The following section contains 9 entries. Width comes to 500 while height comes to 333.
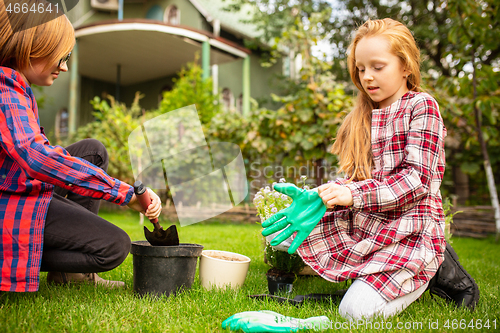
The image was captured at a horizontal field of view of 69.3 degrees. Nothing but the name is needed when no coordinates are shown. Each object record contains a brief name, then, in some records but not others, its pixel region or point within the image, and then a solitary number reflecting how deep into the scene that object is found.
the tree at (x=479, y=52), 3.82
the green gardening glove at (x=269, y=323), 1.30
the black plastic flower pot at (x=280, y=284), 1.86
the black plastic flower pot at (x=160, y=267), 1.63
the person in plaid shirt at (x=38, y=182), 1.29
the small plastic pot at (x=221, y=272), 1.86
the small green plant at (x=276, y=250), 1.95
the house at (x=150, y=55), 8.43
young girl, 1.45
